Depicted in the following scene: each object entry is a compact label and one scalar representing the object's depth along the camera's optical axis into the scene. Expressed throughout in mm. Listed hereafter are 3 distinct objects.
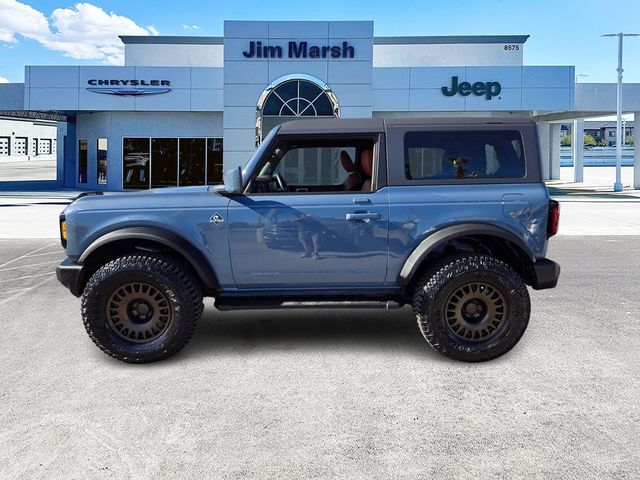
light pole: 31219
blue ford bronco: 5016
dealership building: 27578
